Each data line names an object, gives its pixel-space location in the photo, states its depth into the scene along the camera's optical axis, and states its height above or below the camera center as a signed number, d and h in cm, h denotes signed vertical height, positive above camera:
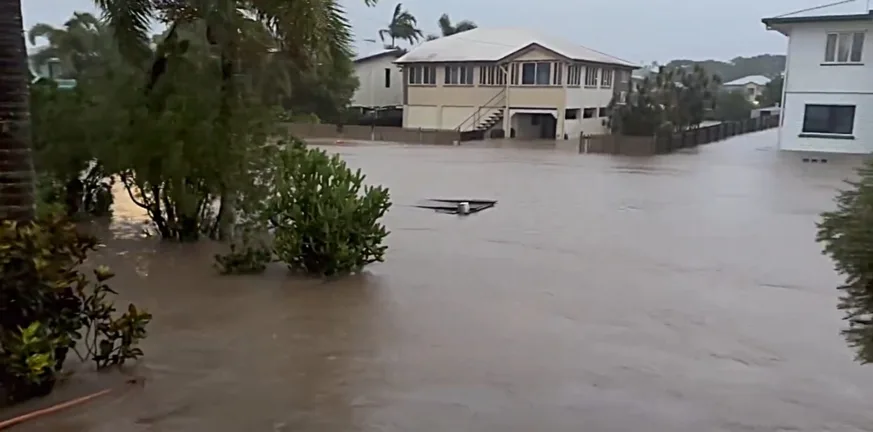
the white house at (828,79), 2795 +50
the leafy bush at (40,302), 507 -143
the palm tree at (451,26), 6053 +439
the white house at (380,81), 4809 +22
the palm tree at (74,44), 1237 +64
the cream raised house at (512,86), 3916 +5
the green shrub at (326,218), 950 -154
